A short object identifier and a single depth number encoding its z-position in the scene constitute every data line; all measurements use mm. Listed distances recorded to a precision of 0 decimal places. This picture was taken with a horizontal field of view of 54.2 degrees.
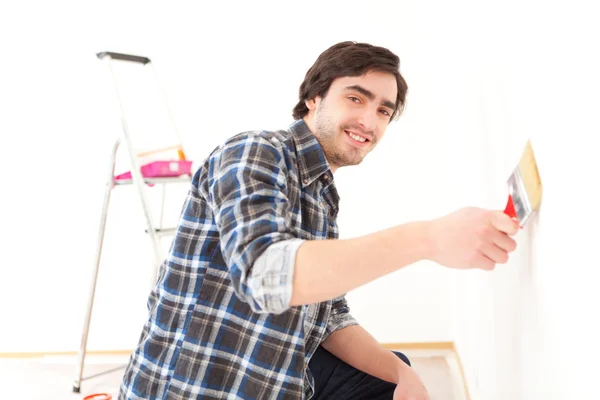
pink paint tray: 2221
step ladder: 2154
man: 797
